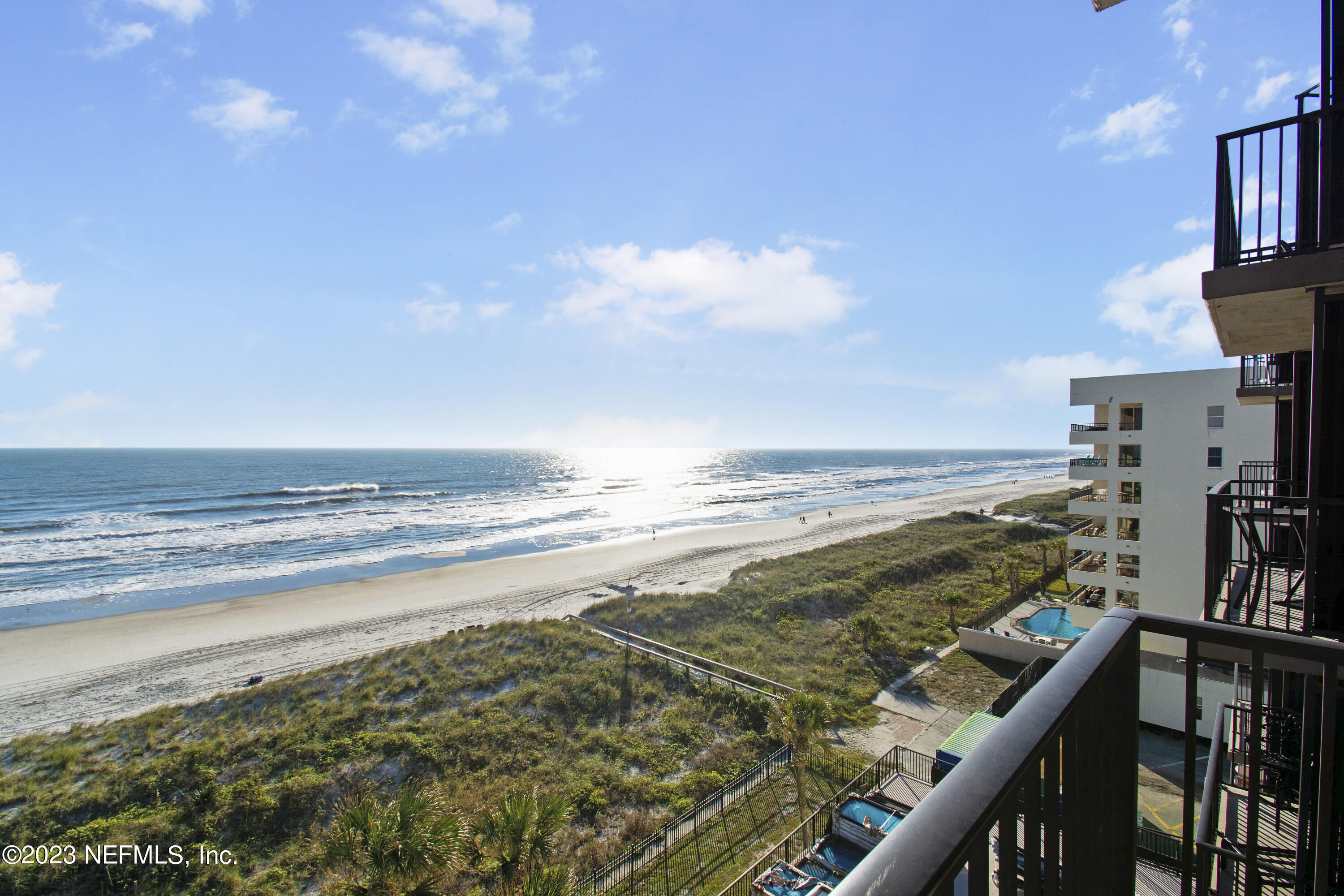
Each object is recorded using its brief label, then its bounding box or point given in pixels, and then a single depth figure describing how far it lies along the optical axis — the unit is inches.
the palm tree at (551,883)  349.4
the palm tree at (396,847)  338.0
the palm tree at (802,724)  525.3
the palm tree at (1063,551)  1272.5
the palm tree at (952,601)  962.1
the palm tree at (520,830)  386.9
